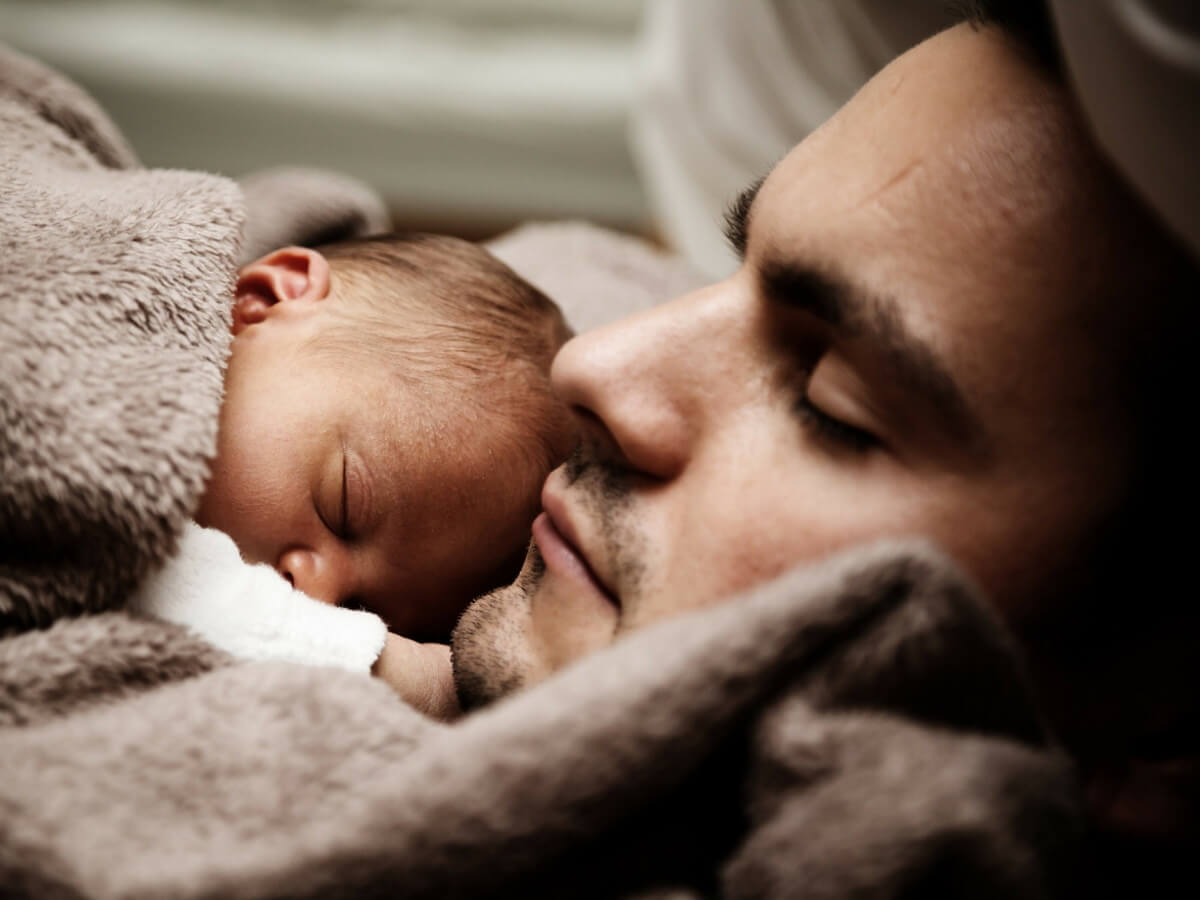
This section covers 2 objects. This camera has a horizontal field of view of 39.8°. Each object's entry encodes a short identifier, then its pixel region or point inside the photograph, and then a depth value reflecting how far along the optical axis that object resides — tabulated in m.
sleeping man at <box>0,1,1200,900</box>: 0.30
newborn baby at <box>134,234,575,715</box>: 0.38
